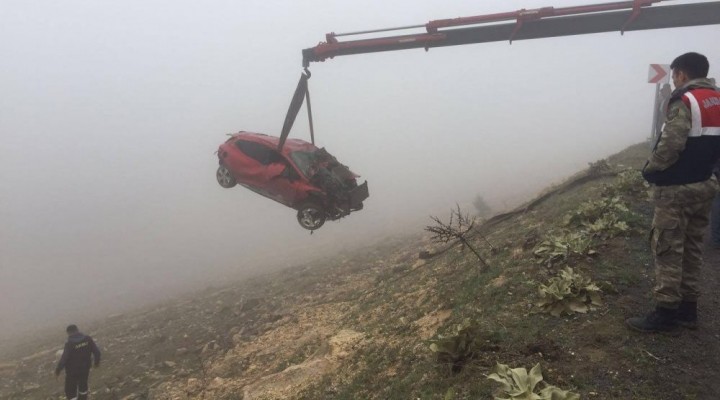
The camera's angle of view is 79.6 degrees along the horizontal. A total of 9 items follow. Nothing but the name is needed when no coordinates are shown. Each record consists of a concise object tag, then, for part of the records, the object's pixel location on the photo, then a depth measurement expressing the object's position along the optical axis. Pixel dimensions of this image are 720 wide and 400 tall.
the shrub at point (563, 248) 6.09
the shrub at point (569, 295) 4.91
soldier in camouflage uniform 3.91
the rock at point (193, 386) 7.84
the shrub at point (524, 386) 3.33
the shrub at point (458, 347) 4.50
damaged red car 10.21
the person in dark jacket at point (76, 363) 8.58
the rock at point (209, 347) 9.93
